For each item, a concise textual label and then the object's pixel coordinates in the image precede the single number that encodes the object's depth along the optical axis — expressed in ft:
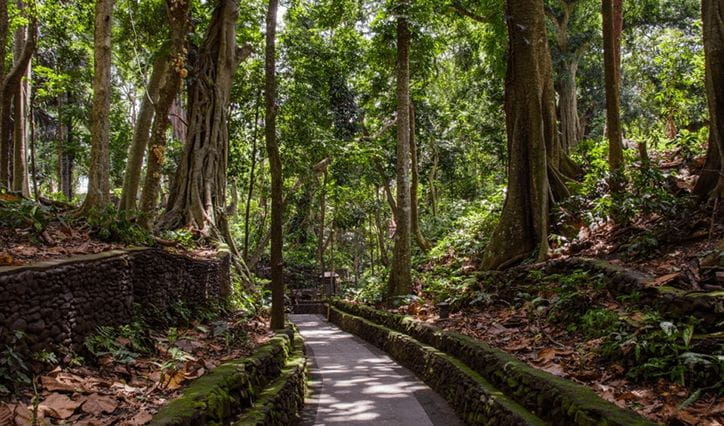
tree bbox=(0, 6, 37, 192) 39.83
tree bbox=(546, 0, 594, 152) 63.62
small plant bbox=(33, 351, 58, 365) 16.49
